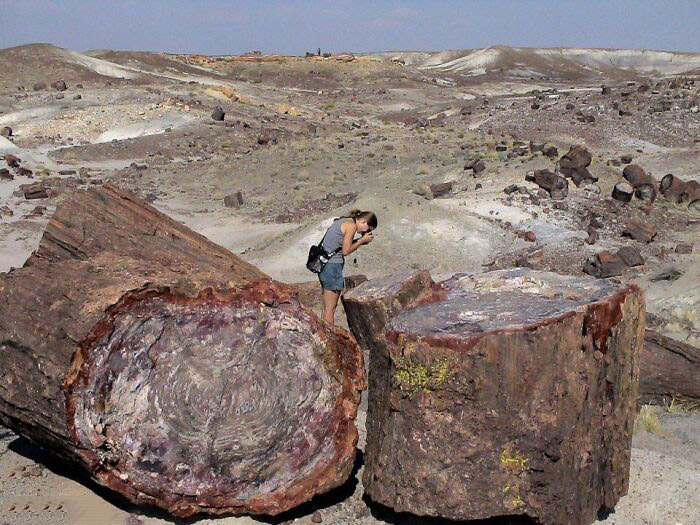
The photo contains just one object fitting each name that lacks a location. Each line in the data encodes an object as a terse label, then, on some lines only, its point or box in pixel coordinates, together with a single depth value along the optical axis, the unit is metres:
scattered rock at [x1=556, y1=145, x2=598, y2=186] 15.42
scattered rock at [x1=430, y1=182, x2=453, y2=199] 15.84
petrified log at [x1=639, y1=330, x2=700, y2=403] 6.37
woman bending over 7.19
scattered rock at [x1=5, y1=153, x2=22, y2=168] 21.12
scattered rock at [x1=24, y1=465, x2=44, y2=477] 4.99
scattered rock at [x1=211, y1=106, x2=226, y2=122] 29.23
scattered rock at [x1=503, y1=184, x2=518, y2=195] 15.02
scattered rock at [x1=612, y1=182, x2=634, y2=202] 14.66
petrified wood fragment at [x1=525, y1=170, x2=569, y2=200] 14.88
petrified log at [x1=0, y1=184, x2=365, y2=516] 4.13
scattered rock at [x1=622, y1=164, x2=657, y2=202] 14.81
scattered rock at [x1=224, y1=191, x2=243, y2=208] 18.38
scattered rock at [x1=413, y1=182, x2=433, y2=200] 15.32
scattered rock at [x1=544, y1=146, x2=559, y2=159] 16.91
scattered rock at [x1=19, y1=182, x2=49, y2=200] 17.48
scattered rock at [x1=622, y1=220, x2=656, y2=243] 13.13
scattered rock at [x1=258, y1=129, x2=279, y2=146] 26.28
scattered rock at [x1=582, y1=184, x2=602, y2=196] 15.08
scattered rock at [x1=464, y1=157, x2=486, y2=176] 16.80
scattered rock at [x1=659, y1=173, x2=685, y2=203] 15.03
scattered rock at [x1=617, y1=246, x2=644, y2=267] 12.01
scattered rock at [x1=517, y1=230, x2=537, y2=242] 13.50
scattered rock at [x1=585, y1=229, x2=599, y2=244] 13.05
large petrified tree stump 3.81
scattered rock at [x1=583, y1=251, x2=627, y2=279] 11.84
